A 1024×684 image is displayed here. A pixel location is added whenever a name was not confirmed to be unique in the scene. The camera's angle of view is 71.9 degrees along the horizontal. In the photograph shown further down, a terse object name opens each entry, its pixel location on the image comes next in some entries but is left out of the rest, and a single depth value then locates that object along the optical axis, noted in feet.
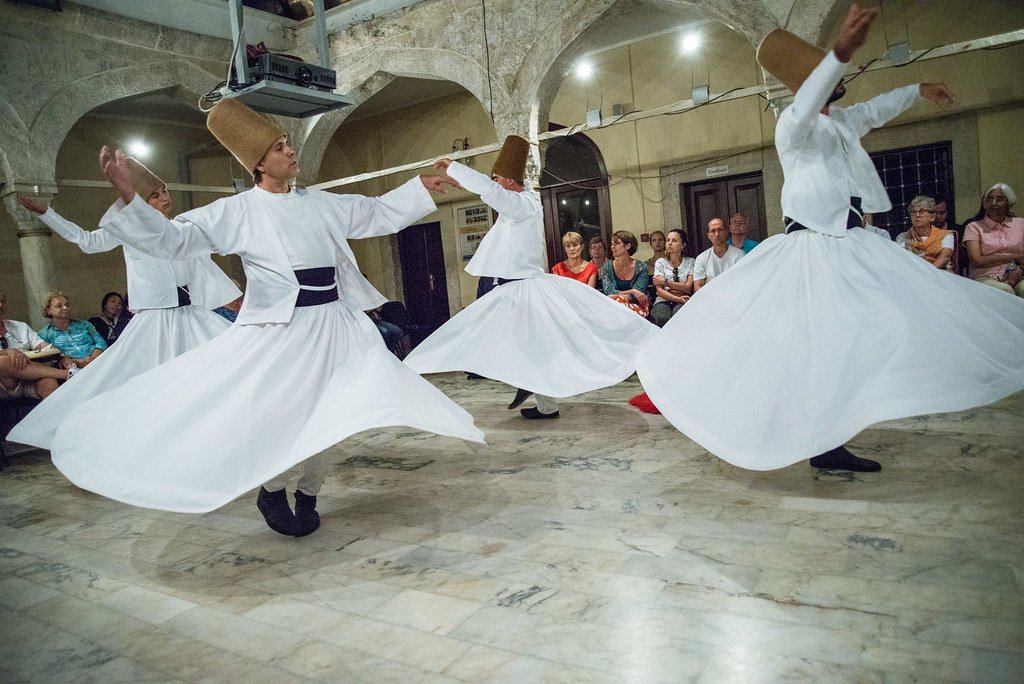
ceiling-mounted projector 20.54
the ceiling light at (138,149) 35.70
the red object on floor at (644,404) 15.43
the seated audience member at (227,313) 25.20
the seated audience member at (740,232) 20.26
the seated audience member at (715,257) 19.16
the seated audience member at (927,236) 16.99
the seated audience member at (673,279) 20.15
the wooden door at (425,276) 38.19
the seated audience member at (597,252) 23.68
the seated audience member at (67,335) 18.45
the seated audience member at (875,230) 10.01
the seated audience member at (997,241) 17.43
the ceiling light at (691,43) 28.30
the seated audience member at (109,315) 24.52
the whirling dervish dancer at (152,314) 13.84
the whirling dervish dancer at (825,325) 8.02
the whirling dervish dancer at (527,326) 14.40
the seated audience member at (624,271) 20.59
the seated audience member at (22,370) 16.06
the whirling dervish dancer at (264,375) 8.06
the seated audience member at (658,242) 25.71
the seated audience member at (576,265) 19.80
